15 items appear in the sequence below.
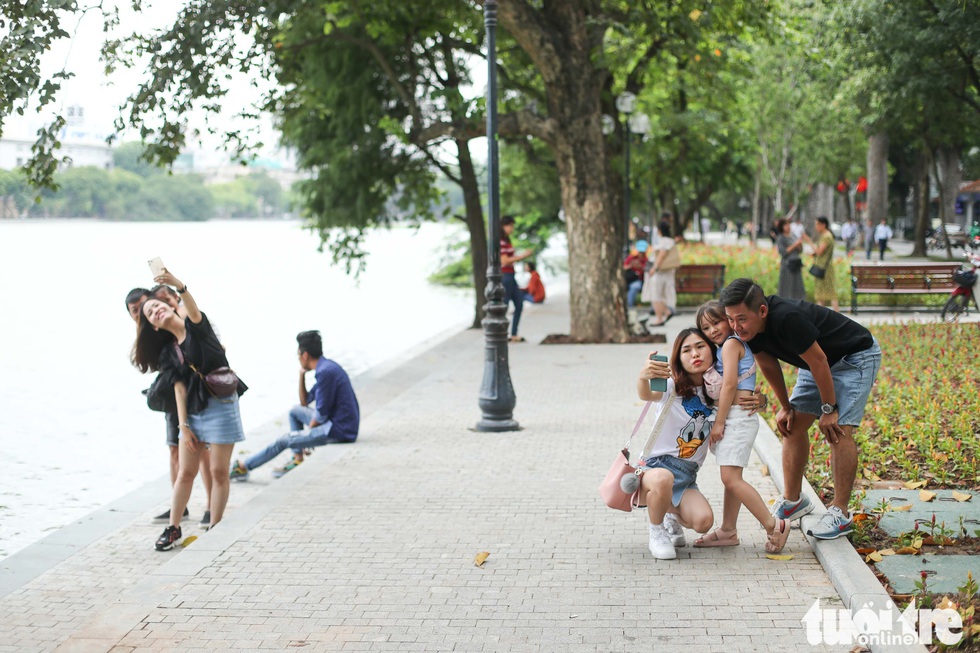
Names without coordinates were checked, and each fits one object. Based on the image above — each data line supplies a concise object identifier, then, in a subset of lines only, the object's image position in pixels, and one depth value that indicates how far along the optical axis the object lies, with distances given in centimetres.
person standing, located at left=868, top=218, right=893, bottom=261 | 4200
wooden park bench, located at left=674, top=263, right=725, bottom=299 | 2216
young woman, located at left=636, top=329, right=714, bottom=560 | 600
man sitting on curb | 950
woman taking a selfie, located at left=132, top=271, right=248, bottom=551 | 739
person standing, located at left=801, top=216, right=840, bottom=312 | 1880
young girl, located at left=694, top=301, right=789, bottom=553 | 593
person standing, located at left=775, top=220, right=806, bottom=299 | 1839
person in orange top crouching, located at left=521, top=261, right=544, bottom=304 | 1950
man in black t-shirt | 562
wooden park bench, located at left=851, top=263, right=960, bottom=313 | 1983
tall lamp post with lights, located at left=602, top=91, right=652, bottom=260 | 2159
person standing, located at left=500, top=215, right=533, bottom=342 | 1697
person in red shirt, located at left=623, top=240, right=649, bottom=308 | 2167
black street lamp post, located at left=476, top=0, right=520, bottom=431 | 1047
